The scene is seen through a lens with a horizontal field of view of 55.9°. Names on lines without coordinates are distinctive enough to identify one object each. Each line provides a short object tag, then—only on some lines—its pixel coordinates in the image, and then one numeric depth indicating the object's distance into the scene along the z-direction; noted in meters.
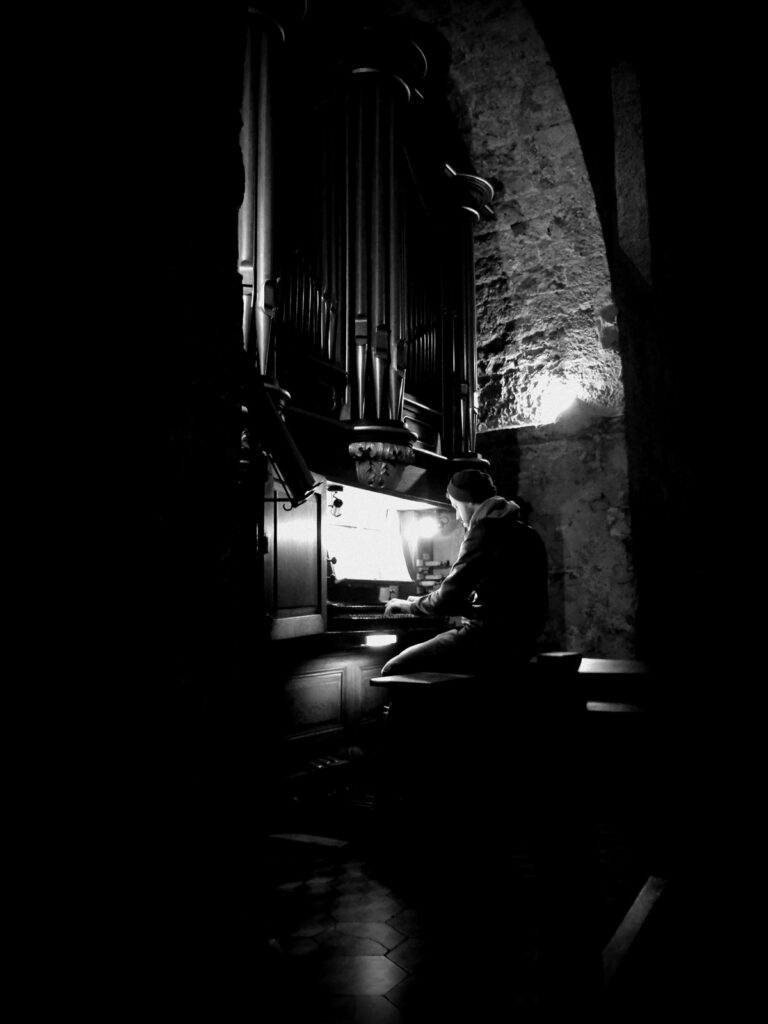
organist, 4.73
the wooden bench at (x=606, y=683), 2.03
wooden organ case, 5.17
